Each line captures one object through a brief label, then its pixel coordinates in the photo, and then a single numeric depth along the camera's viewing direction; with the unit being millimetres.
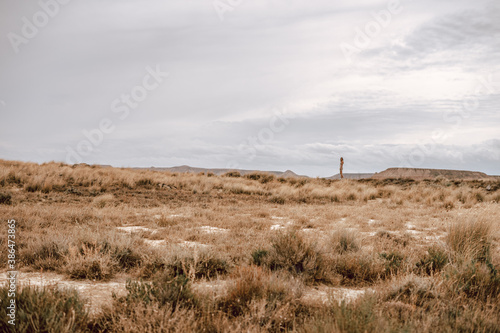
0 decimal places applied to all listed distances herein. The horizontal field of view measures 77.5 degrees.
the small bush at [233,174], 31827
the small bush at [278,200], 15791
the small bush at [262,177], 28519
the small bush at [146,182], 19959
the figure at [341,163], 33944
